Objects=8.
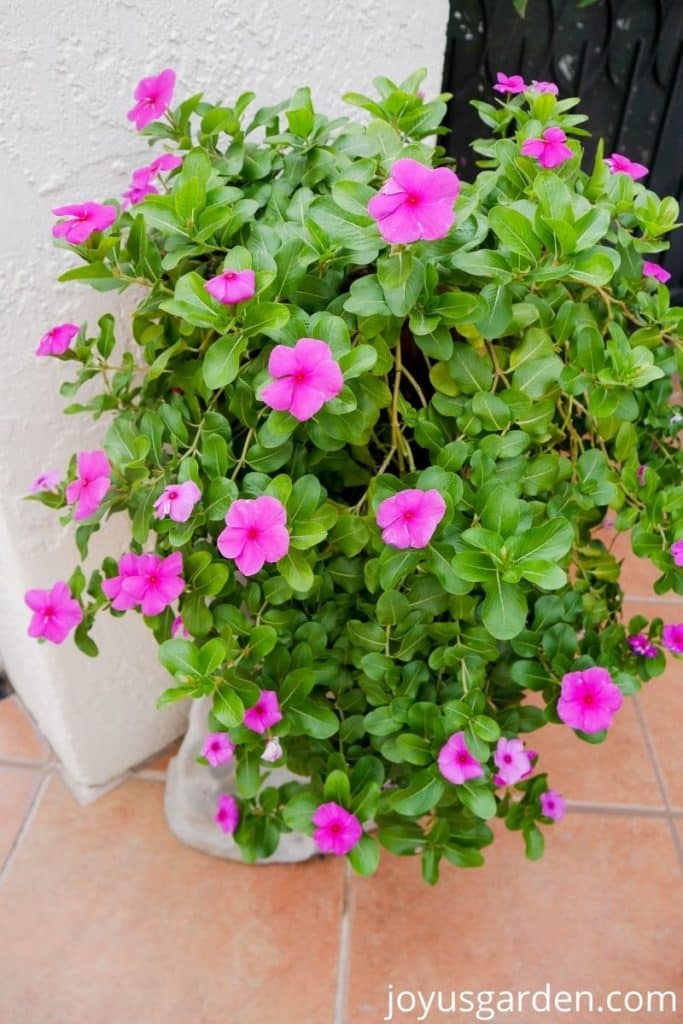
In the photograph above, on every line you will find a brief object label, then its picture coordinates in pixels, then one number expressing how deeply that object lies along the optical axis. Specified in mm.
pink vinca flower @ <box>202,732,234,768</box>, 893
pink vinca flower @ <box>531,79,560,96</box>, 903
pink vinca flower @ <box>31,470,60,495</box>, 856
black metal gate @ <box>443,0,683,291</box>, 1793
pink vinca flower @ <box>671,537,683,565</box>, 777
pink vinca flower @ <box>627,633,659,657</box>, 913
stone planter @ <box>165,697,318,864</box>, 1242
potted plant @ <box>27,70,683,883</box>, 692
